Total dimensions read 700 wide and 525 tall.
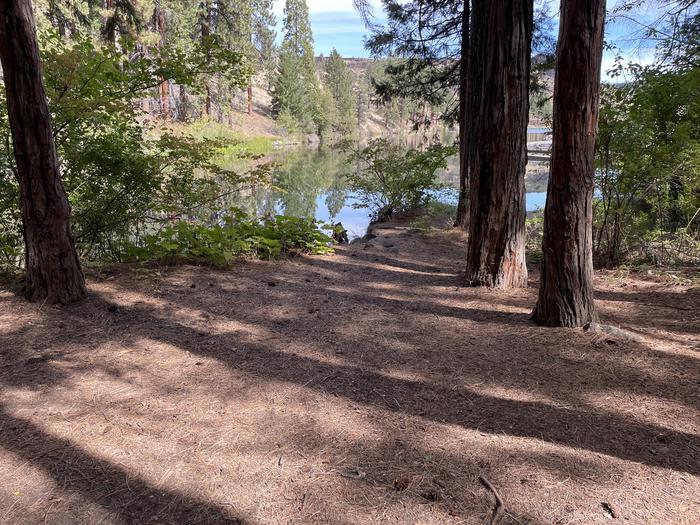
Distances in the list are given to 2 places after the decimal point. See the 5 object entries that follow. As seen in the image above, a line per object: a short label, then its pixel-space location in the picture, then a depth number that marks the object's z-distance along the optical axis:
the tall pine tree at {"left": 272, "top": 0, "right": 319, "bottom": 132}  46.59
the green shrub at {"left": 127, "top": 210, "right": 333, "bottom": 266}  5.70
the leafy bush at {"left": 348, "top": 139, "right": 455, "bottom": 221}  11.10
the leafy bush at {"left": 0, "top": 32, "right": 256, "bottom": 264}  4.91
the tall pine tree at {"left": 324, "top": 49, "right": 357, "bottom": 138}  61.56
